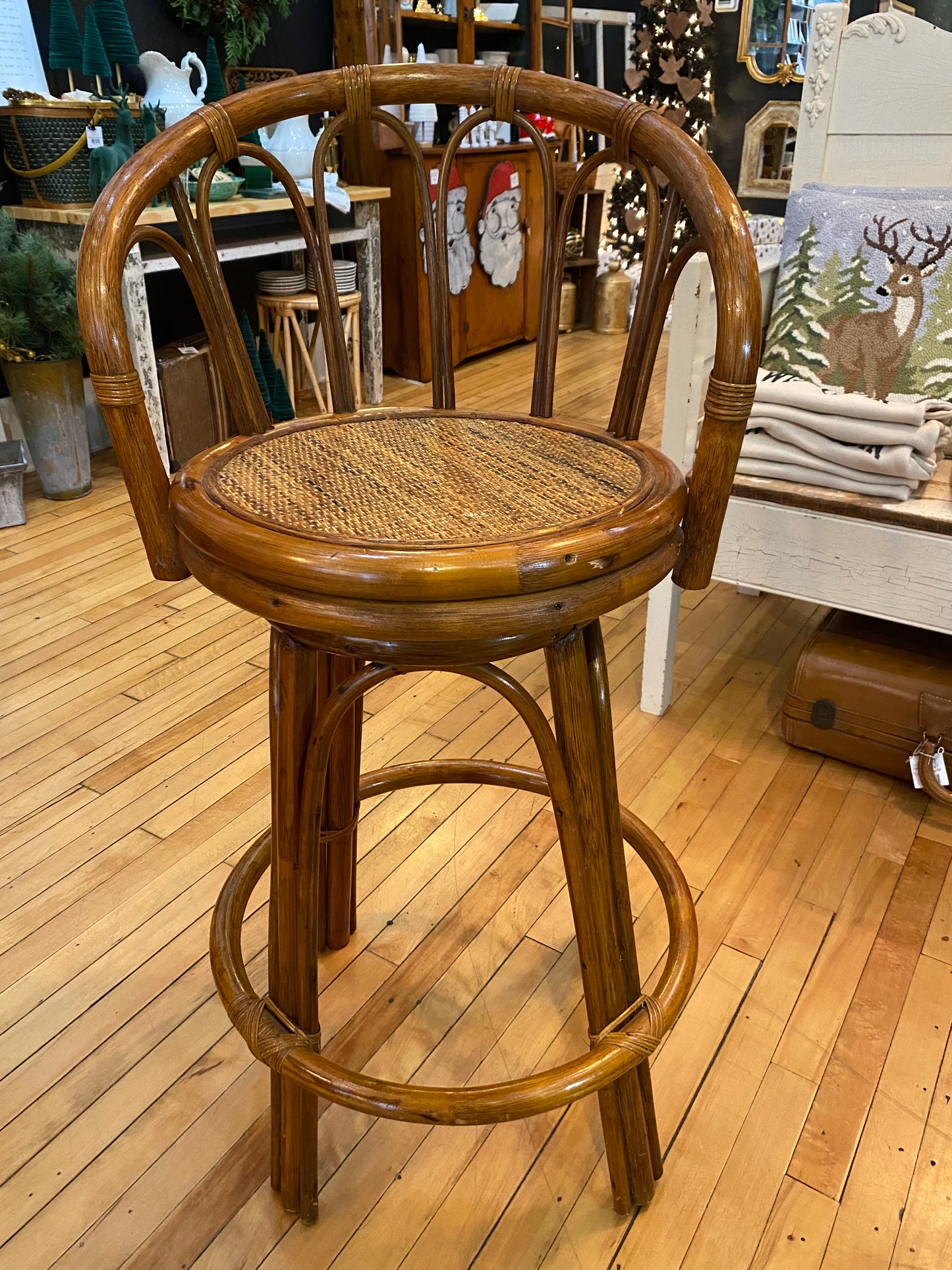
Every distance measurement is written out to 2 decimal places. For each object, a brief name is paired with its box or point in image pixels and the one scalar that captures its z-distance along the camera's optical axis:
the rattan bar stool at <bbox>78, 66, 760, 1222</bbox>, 0.65
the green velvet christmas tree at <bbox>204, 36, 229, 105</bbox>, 3.10
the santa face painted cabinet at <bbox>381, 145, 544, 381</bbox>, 3.87
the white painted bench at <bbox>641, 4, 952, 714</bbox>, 1.43
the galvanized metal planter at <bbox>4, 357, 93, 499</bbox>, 2.60
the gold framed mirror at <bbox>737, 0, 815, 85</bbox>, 4.77
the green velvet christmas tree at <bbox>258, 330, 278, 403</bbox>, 3.23
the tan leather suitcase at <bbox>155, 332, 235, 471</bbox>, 2.87
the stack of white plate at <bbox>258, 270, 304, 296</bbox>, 3.28
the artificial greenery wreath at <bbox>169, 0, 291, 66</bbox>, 3.15
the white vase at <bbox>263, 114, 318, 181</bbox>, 3.15
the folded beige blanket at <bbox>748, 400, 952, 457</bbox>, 1.39
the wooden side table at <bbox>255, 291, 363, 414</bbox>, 3.23
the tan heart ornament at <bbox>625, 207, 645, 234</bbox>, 5.22
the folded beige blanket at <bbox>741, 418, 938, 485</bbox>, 1.39
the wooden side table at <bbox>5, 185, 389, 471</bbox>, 2.63
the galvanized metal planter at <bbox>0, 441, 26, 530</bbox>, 2.56
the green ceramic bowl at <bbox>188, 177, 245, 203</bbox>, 2.89
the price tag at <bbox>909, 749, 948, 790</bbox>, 1.48
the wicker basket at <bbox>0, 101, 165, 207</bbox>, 2.58
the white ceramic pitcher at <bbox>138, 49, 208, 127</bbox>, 2.83
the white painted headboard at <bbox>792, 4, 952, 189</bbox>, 1.68
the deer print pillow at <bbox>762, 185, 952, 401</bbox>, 1.66
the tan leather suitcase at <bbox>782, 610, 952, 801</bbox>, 1.52
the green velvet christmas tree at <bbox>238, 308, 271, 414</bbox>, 3.10
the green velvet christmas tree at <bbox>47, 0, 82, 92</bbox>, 2.63
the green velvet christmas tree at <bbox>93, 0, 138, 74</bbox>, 2.73
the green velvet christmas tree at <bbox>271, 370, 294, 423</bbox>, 3.29
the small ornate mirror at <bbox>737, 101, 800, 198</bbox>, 4.93
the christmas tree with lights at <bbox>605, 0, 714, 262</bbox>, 4.85
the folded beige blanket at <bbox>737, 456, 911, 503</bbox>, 1.43
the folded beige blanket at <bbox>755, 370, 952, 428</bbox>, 1.39
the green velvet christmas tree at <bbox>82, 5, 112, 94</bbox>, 2.65
